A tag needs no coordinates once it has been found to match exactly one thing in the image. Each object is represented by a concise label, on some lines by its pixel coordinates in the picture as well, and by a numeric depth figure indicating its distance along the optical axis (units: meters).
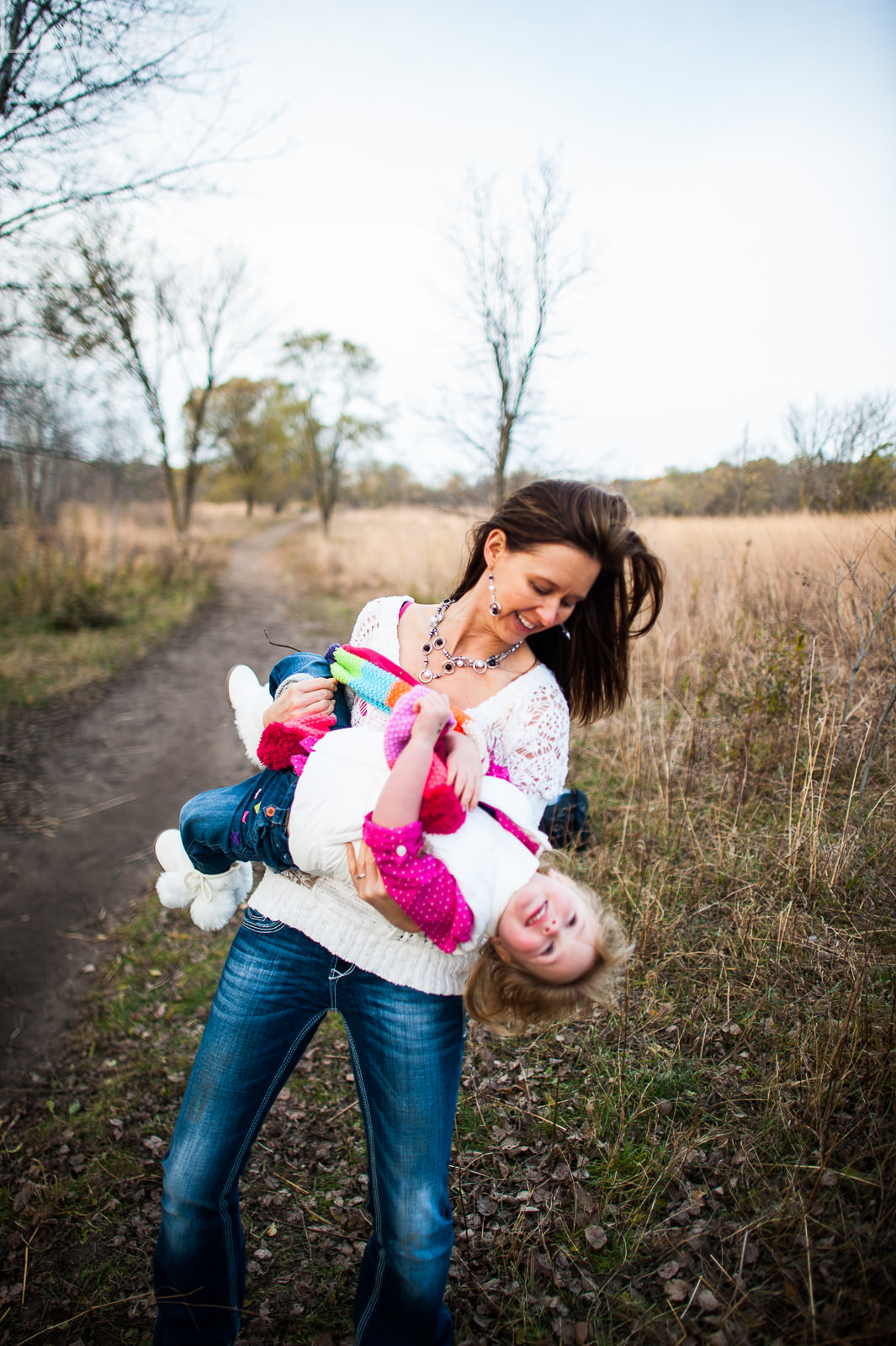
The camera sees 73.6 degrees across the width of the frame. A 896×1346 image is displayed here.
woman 1.42
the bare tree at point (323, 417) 20.61
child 1.38
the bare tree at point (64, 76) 3.59
